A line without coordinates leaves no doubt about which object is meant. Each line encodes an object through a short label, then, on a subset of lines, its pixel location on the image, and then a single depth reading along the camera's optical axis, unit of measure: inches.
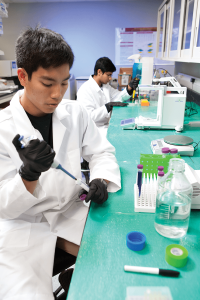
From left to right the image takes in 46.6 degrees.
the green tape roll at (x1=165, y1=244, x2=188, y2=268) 25.2
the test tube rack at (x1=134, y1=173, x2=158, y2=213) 35.3
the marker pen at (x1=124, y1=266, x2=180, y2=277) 24.3
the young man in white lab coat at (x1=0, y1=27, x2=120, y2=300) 32.2
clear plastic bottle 29.2
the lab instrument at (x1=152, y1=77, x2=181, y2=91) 81.7
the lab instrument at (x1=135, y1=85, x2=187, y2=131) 73.0
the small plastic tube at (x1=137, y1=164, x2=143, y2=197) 35.6
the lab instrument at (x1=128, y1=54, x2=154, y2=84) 128.5
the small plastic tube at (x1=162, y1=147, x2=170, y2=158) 44.9
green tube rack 39.1
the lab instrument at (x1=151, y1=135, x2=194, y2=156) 56.0
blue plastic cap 27.8
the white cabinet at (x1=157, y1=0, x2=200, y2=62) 81.0
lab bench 23.2
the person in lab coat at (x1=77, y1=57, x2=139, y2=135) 110.8
